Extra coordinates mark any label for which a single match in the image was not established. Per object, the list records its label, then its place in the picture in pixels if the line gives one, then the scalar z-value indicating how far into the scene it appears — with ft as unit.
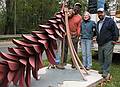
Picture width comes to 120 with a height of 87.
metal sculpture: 6.21
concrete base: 7.61
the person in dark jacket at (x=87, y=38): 9.31
